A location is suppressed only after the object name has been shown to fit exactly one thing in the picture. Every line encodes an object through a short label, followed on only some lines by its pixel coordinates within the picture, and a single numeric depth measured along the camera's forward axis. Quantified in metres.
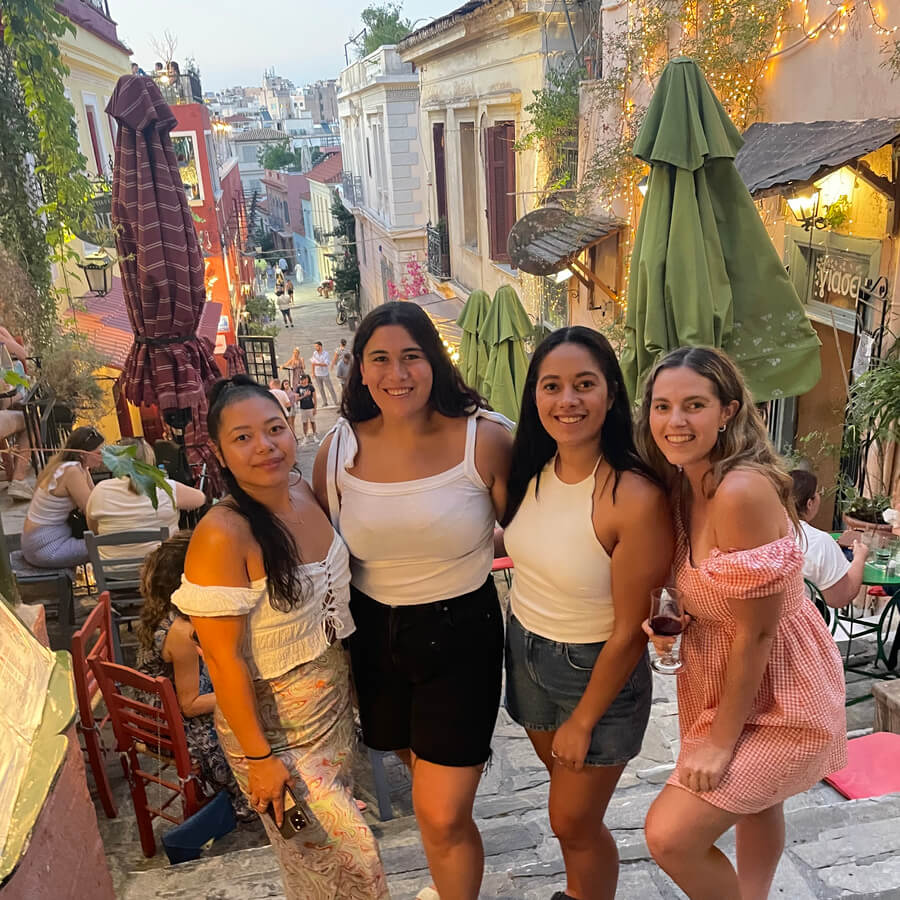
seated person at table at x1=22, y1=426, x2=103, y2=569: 4.39
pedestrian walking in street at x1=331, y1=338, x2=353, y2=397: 13.53
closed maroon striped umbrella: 5.07
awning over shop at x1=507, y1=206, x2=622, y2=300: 7.12
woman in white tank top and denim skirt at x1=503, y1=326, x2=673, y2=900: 1.72
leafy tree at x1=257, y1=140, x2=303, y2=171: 45.50
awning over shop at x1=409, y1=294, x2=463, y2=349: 11.21
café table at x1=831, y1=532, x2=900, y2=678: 3.52
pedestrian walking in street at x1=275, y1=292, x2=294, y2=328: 29.62
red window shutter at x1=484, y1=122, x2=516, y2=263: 10.16
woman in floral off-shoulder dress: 1.77
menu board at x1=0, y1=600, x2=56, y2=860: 0.59
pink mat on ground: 2.56
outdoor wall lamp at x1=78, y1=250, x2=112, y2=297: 6.76
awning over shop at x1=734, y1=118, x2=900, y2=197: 3.67
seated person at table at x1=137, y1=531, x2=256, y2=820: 2.89
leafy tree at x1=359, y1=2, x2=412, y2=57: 17.64
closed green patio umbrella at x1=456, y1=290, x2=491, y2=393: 7.33
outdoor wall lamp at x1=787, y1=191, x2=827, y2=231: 4.74
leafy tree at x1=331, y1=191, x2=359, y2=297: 26.27
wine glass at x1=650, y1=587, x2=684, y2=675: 1.66
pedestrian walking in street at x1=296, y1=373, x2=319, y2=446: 12.37
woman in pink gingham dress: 1.59
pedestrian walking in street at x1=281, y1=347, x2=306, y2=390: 13.99
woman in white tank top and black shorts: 1.90
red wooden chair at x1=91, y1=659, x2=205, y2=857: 2.84
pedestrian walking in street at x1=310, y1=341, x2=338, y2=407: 15.34
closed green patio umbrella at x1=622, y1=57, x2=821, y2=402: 3.49
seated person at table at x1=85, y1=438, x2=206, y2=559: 4.15
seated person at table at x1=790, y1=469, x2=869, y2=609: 3.17
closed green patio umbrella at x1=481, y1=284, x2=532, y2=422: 6.82
